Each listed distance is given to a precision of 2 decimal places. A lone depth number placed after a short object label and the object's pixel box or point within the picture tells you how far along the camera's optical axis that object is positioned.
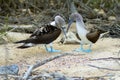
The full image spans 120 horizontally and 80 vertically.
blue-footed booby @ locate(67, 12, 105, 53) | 12.28
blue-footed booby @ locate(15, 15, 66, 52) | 12.16
